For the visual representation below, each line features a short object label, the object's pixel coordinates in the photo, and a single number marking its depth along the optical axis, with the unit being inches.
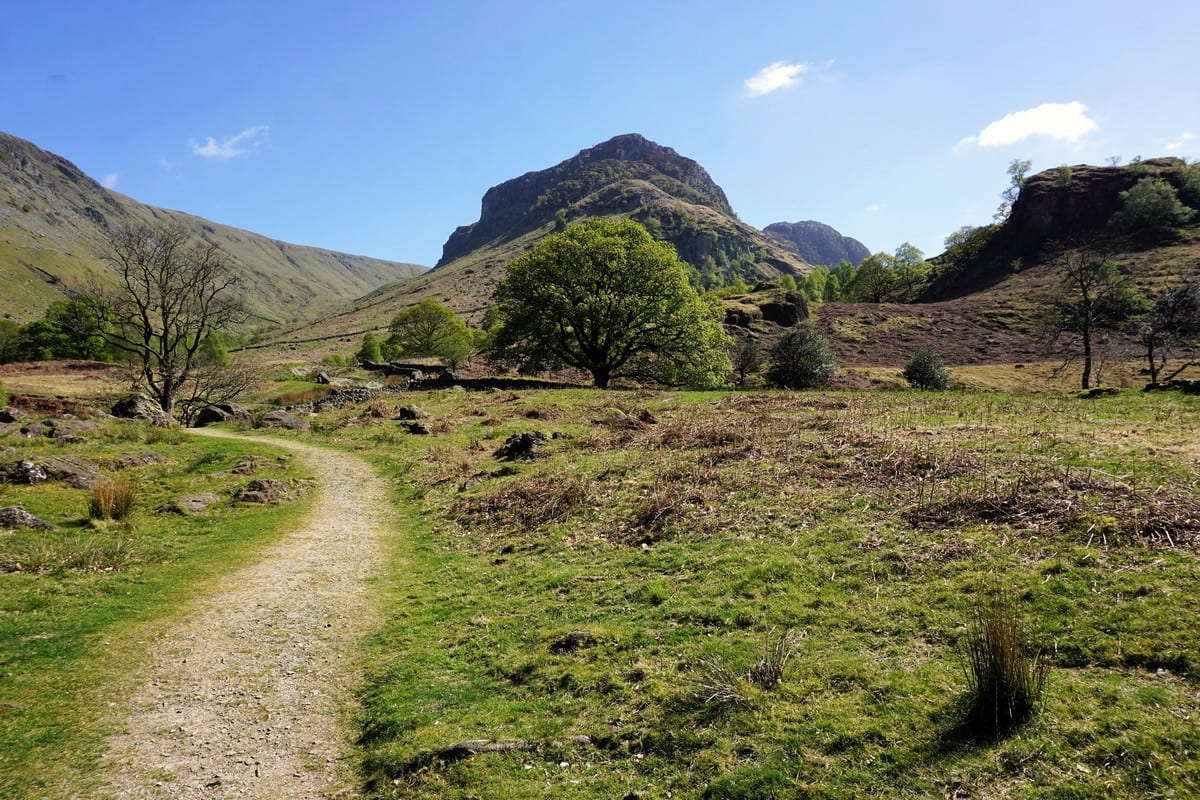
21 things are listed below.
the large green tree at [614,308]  1587.1
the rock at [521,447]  827.4
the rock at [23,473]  620.7
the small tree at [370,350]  3373.5
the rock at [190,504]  622.5
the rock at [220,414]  1391.5
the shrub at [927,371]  1413.6
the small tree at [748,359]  1804.9
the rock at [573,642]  328.2
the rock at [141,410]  1181.7
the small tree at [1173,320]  1289.4
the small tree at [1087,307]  1373.0
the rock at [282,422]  1269.7
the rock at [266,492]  678.5
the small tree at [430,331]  3056.1
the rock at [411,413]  1221.7
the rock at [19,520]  501.0
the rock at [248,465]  787.4
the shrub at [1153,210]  3213.6
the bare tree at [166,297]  1325.0
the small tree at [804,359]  1450.5
